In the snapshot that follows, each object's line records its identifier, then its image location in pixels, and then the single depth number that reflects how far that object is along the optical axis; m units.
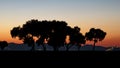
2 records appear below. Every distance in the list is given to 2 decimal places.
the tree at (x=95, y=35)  149.62
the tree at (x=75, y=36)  133.73
